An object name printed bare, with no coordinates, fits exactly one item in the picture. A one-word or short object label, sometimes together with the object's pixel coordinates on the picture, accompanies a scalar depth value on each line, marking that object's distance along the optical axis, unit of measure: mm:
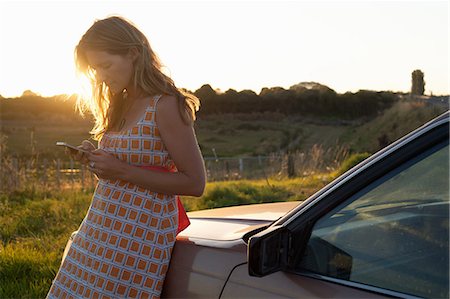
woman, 2416
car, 1688
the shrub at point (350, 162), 11887
